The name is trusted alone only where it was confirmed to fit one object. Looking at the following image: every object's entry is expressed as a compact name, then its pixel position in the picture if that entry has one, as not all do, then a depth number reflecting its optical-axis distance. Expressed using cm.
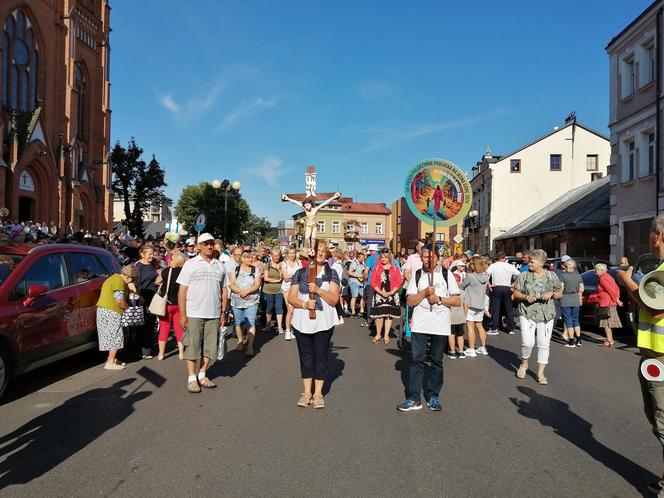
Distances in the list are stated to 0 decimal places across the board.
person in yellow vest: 362
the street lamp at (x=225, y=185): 2241
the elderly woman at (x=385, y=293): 1064
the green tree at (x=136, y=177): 5684
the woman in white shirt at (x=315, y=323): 587
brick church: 2984
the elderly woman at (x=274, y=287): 1083
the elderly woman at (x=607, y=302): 1068
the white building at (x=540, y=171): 4053
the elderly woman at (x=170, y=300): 834
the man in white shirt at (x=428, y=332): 579
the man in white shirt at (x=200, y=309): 652
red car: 600
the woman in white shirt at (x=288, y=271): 1068
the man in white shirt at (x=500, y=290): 1201
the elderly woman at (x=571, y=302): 1066
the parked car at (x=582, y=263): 1559
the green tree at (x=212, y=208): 6450
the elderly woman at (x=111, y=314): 766
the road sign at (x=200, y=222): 1630
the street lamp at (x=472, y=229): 4580
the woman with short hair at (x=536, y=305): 733
